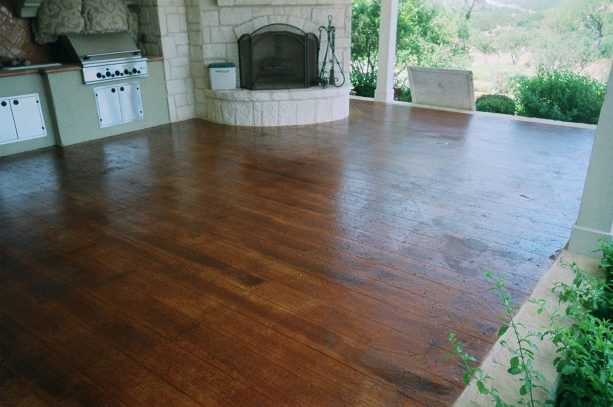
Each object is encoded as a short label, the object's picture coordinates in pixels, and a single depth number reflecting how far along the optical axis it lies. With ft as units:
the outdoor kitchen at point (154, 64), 17.22
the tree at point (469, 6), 33.57
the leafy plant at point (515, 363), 4.84
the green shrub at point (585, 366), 4.97
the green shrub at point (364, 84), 28.02
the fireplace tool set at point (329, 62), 21.56
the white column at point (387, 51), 24.10
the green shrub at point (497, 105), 23.32
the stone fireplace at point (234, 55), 20.20
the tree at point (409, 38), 28.96
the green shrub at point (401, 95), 27.66
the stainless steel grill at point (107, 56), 17.87
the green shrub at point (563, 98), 21.80
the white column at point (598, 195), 8.94
